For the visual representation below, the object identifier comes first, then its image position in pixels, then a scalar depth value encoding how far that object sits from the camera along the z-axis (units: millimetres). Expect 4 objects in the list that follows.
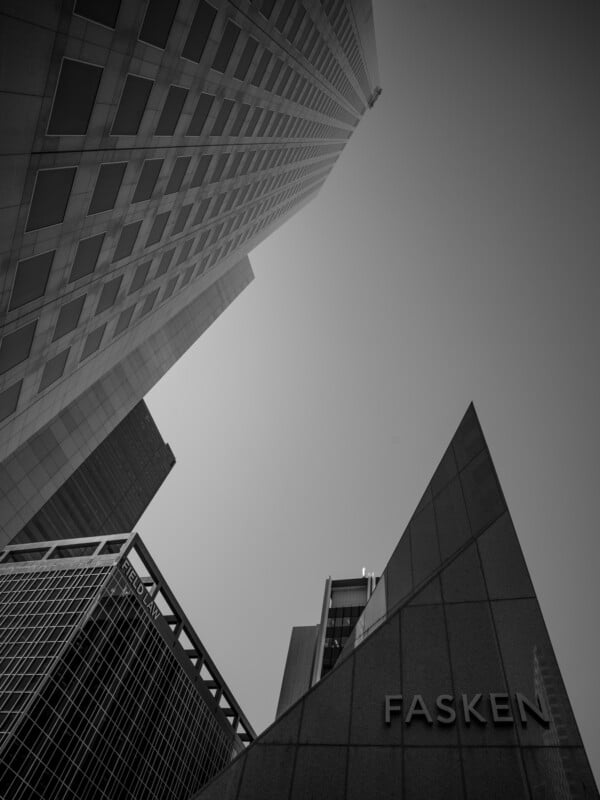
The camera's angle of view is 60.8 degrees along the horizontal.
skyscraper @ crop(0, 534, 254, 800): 60844
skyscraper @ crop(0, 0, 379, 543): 16391
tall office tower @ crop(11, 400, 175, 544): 109562
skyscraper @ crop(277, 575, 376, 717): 93938
